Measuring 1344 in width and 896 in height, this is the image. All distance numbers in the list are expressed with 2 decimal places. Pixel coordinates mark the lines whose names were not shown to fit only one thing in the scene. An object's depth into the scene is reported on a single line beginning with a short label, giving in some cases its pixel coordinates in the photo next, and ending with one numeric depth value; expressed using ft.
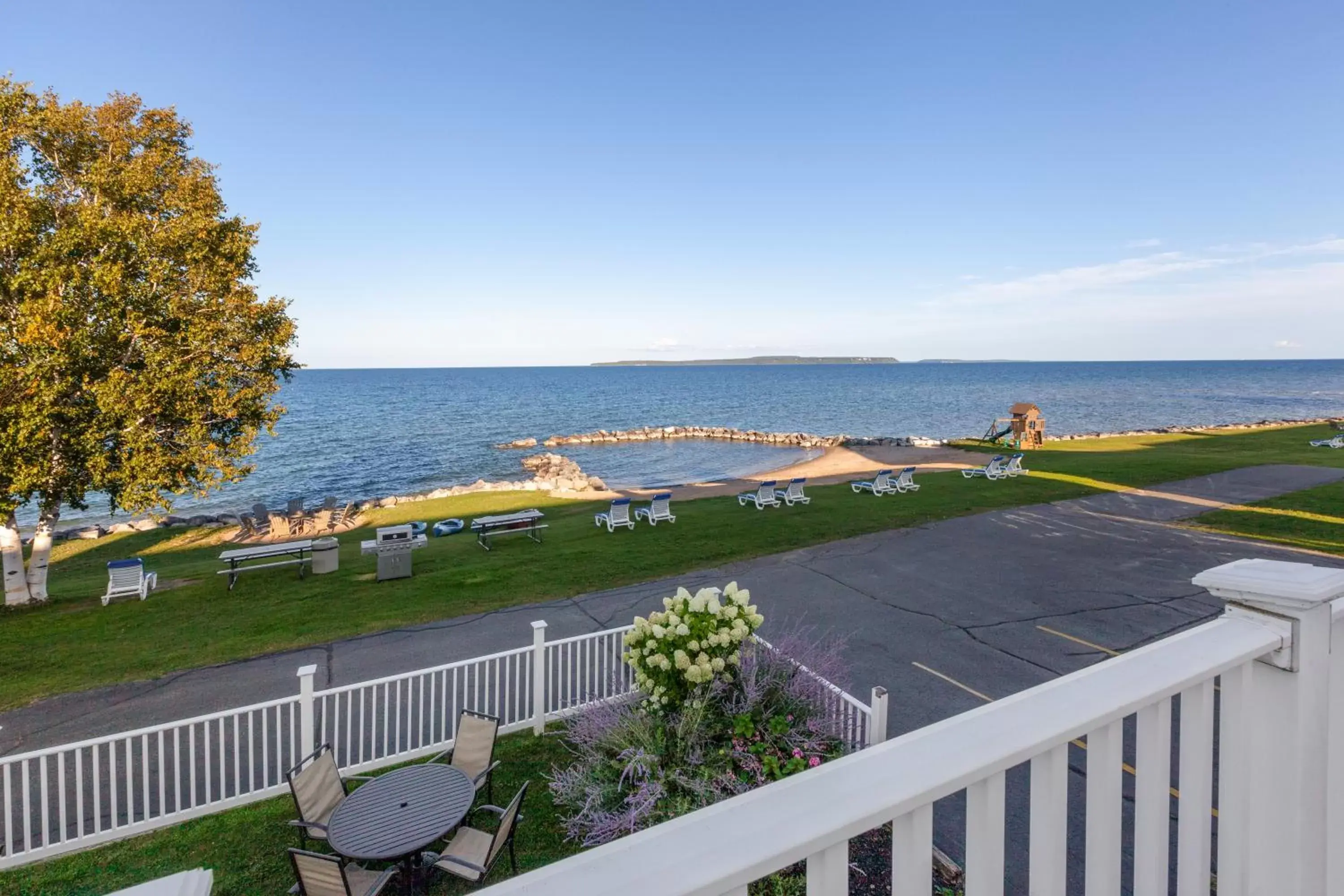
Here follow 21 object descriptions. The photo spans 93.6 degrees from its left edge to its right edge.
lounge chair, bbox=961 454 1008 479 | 73.05
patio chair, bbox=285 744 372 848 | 16.46
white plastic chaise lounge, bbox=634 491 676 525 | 56.08
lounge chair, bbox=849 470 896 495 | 66.64
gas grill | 40.81
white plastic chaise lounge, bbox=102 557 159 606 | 39.04
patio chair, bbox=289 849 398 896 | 13.67
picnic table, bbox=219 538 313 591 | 41.93
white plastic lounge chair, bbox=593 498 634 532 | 54.85
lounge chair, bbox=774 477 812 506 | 63.21
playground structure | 104.12
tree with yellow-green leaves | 33.30
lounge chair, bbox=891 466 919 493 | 67.92
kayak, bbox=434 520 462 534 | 59.26
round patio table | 15.03
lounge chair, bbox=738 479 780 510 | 62.13
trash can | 43.98
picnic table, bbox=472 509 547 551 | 50.31
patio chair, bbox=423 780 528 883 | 14.73
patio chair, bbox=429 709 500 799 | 18.92
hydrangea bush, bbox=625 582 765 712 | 16.12
